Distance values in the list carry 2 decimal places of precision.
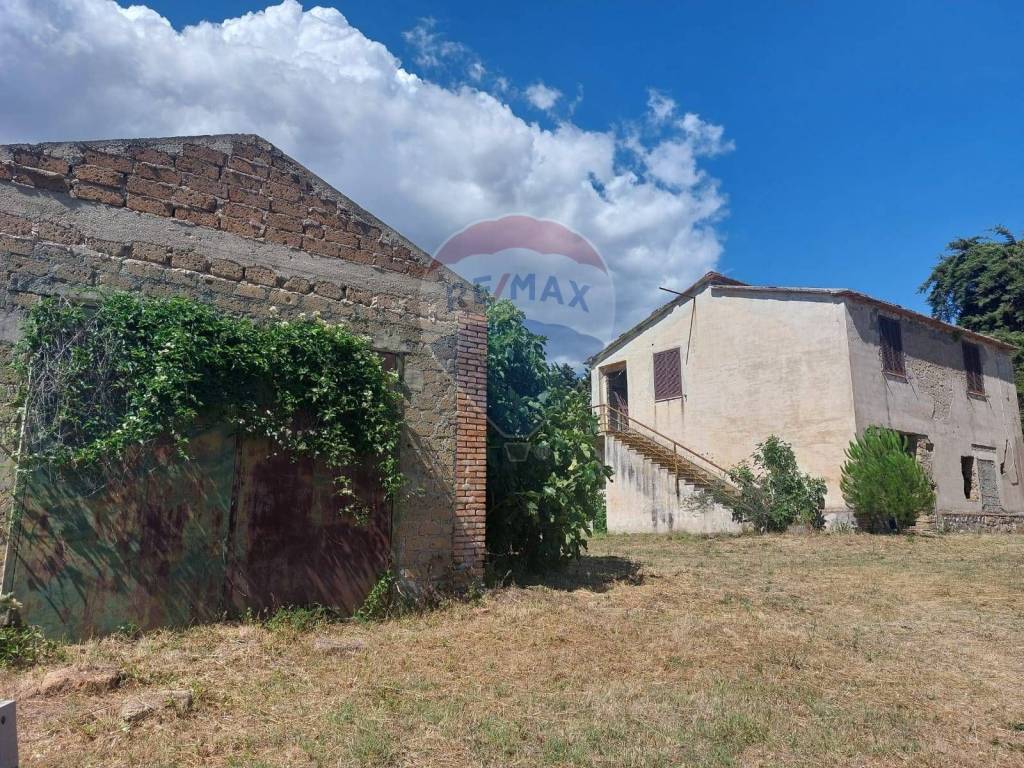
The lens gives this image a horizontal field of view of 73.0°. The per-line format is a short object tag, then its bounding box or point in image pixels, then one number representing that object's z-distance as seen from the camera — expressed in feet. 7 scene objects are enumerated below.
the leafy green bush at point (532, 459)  26.09
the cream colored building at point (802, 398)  53.01
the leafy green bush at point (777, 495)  50.85
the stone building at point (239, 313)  16.90
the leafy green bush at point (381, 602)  20.33
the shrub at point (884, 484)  48.16
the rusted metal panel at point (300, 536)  18.84
